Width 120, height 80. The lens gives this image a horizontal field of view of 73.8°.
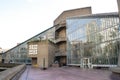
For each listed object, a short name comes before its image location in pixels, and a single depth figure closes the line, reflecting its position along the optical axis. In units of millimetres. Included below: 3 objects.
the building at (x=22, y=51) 24912
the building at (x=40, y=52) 17155
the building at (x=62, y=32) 21835
